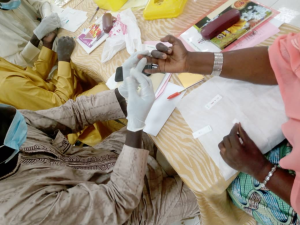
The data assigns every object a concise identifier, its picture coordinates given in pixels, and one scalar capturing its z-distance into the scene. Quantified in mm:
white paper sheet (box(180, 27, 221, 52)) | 812
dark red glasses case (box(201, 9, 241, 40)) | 771
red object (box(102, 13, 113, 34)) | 1079
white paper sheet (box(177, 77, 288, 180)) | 601
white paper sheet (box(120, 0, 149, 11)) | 1116
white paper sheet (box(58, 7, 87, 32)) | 1302
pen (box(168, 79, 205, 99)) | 747
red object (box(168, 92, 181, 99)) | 747
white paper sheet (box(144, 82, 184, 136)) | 729
